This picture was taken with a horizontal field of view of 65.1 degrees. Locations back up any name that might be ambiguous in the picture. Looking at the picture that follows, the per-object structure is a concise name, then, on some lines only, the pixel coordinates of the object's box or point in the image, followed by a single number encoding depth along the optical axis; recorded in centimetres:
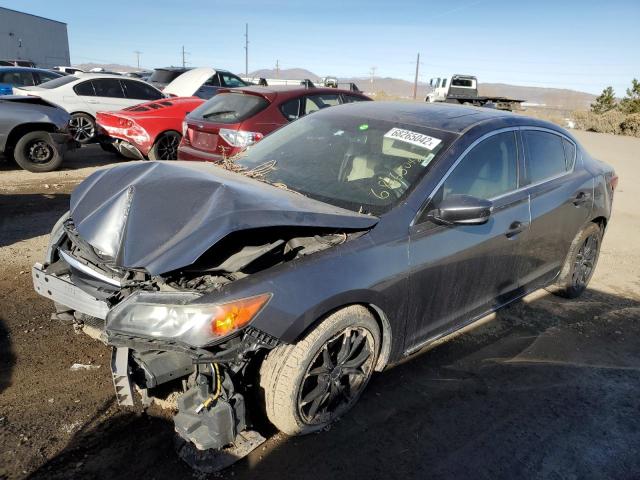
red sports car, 892
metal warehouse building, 5138
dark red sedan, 664
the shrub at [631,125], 2594
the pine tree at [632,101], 3142
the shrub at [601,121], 2714
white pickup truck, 2806
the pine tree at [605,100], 3575
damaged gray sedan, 232
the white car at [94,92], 1092
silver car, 830
